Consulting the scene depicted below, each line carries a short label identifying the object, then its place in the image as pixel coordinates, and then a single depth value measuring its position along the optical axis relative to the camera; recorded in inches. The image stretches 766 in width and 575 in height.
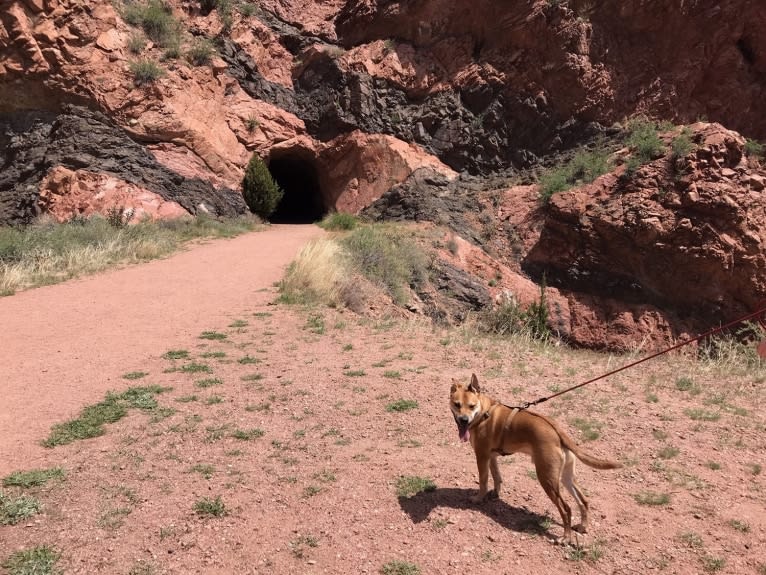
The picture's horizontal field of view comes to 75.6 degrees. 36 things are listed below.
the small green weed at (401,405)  218.5
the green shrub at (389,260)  483.2
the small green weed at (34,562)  114.7
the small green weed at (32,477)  150.7
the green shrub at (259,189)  790.5
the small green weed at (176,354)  273.1
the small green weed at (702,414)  217.2
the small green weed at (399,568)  119.5
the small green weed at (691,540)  133.0
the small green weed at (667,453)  183.3
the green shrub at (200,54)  800.3
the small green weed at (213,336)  307.4
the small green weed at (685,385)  256.3
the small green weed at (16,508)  133.5
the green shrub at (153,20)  755.4
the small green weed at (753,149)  648.4
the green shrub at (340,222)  733.3
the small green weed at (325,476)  159.5
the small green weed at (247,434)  187.3
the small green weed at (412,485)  152.9
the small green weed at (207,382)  235.1
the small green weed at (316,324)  331.5
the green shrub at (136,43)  729.6
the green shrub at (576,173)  658.8
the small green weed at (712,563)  124.4
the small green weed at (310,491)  150.8
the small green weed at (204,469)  161.0
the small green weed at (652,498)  152.4
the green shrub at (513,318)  502.9
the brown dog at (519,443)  130.0
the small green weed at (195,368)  253.3
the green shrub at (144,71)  708.0
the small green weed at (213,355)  274.6
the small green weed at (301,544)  125.5
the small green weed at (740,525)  140.3
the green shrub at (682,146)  581.9
